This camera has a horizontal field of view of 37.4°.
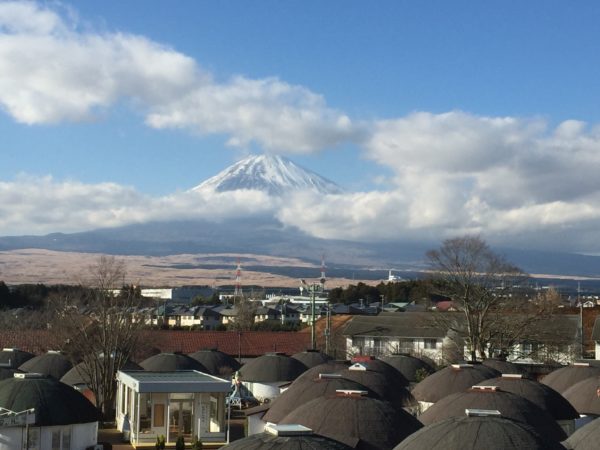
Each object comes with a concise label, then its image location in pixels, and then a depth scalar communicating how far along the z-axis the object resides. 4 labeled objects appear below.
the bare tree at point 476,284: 57.53
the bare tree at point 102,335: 43.69
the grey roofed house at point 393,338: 72.69
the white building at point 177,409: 35.41
